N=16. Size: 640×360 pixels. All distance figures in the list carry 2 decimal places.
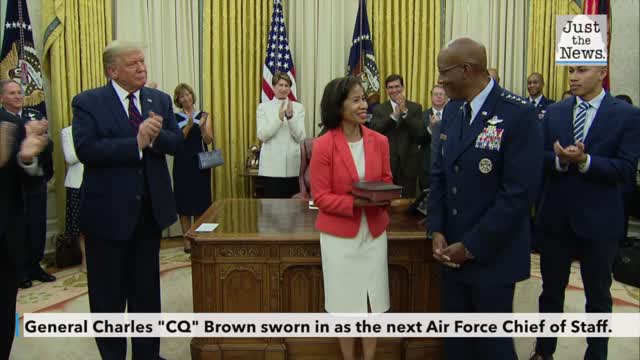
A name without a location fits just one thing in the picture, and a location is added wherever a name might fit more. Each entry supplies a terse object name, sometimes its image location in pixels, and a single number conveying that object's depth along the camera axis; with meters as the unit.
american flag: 6.41
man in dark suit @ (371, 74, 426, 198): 4.83
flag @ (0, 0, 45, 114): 5.18
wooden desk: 3.05
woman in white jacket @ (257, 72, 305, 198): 5.47
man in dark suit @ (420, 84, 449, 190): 4.89
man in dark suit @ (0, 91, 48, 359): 2.43
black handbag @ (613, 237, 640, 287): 4.48
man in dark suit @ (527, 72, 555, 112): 6.41
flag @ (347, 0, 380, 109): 6.50
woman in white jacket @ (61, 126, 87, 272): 5.07
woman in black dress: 5.89
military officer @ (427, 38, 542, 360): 2.07
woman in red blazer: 2.59
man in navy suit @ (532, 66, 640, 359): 2.72
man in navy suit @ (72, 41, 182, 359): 2.62
